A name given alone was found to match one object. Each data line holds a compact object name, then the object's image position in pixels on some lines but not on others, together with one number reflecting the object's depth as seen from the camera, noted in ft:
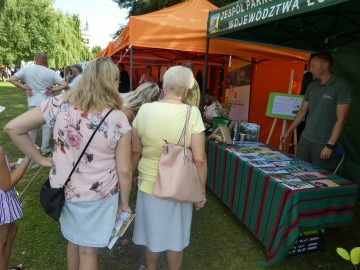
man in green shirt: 8.90
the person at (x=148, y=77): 28.03
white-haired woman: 5.44
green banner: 6.73
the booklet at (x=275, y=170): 8.03
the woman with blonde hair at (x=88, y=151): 4.73
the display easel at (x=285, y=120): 15.28
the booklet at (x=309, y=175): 7.73
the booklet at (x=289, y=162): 8.79
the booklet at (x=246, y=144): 11.07
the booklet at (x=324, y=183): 7.20
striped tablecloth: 6.84
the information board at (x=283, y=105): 14.61
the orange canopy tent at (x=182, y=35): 12.40
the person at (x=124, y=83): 27.86
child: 4.97
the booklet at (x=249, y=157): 9.18
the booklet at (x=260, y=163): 8.60
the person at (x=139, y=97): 7.61
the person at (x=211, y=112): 15.58
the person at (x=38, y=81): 15.38
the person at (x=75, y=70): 18.86
